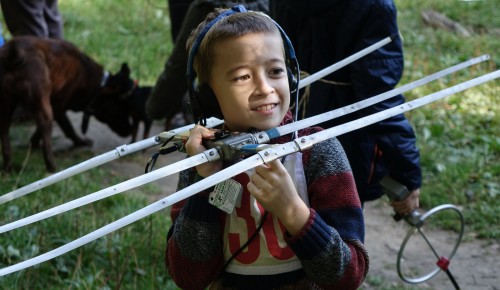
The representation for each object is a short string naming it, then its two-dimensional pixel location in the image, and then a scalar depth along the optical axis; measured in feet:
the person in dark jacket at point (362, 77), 10.43
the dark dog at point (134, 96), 24.20
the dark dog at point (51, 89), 20.29
